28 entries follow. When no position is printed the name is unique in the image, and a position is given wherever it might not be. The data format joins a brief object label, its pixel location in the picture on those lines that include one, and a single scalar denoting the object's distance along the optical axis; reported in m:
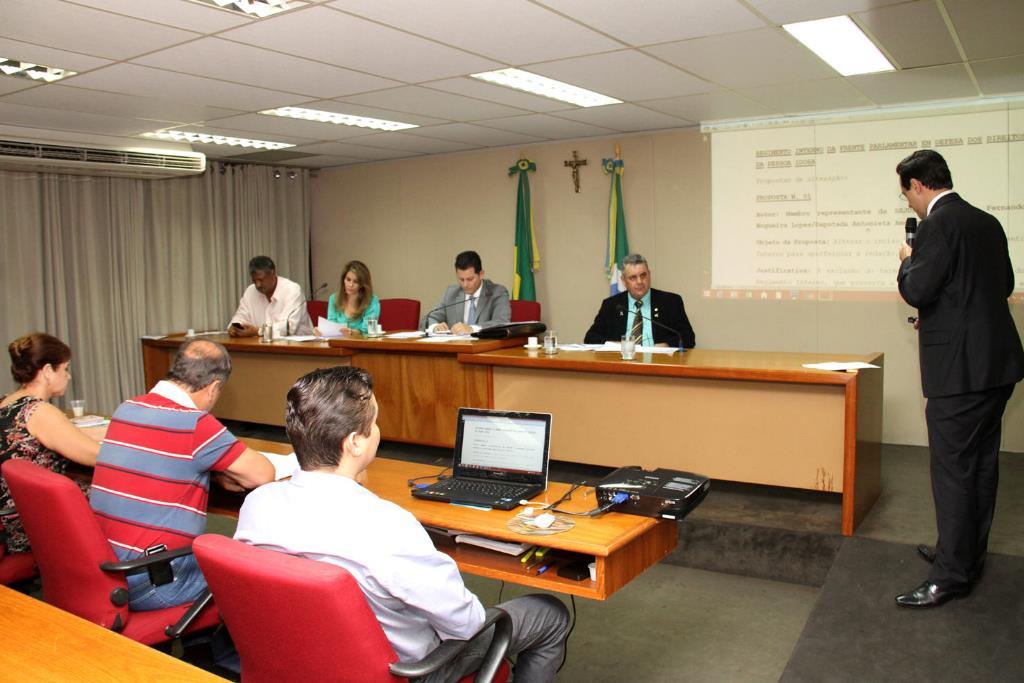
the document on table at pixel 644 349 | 4.42
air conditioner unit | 5.73
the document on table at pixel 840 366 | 3.62
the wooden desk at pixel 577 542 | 2.09
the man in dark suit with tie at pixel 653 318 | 4.98
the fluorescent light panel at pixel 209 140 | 6.21
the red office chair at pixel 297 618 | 1.49
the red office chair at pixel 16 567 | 2.79
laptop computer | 2.48
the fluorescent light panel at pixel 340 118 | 5.37
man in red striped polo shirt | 2.33
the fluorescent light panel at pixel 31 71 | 4.06
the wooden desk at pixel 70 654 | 1.53
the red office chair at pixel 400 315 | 6.46
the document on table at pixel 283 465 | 2.66
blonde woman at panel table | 5.84
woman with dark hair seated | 2.69
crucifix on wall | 6.79
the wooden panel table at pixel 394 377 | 4.76
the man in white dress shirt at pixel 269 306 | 6.07
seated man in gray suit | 5.38
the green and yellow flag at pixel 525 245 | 7.06
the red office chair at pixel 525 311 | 5.84
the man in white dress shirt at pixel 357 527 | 1.65
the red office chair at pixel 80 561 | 2.15
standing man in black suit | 2.88
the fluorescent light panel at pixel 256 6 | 3.17
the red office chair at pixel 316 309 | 7.79
